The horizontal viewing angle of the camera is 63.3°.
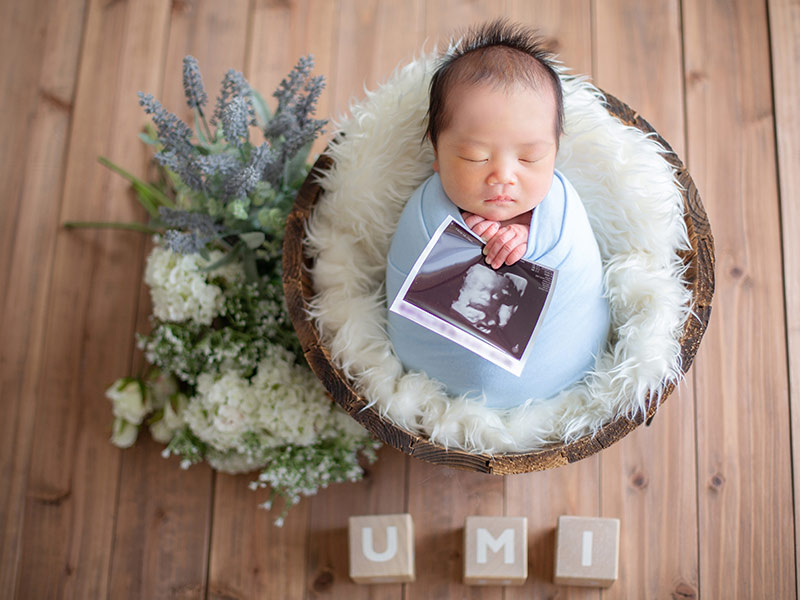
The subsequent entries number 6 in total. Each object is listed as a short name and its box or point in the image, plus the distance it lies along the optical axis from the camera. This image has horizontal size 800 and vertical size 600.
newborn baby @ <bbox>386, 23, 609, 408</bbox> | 0.93
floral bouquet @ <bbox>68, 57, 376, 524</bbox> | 1.10
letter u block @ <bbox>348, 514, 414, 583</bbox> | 1.16
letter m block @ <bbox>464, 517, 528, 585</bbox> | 1.15
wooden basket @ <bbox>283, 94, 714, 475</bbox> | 0.96
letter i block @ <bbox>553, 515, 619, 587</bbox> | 1.14
